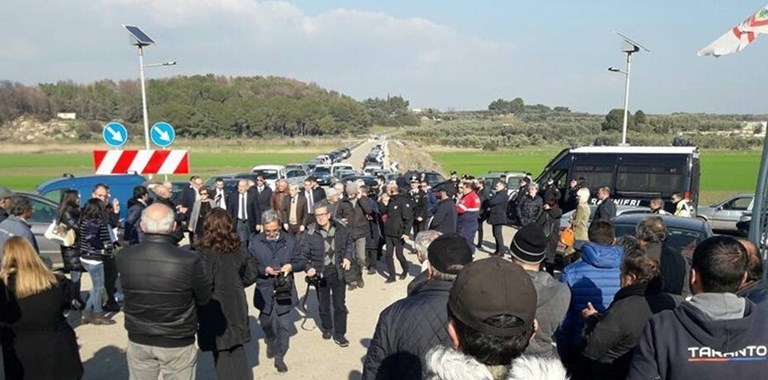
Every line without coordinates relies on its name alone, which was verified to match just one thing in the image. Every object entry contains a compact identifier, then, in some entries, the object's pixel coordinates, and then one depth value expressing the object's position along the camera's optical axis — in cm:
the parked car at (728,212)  1678
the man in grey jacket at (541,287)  336
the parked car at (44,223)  1002
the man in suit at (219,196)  1223
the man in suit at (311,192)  1205
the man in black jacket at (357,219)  965
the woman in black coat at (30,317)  384
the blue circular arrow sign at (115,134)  1059
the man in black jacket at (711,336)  244
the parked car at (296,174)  2805
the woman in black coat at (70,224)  720
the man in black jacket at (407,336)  250
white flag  591
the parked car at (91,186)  1217
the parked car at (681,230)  799
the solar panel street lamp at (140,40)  1320
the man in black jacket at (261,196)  1172
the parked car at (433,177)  2333
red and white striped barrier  895
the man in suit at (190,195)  1146
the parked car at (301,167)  3006
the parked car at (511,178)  2156
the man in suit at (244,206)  1151
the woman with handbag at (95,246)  714
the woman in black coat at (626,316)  332
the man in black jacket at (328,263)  655
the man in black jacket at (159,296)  383
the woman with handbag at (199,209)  1052
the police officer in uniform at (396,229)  1027
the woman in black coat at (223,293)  462
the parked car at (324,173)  2651
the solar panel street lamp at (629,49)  2109
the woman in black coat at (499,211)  1224
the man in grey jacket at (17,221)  570
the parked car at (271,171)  2608
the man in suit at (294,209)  1051
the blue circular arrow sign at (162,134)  1119
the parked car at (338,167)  3035
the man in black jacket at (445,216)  947
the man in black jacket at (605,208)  1012
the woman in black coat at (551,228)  934
